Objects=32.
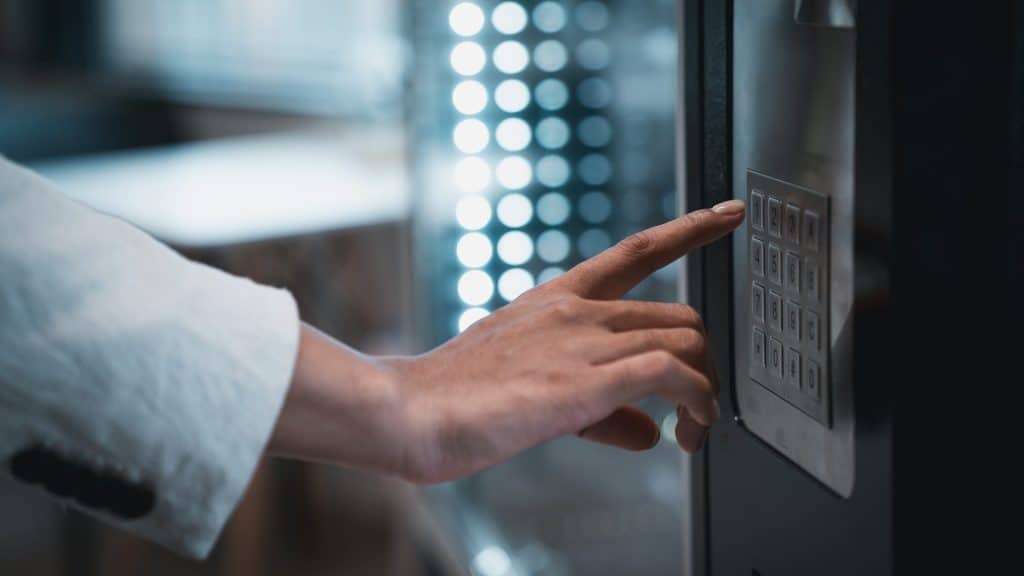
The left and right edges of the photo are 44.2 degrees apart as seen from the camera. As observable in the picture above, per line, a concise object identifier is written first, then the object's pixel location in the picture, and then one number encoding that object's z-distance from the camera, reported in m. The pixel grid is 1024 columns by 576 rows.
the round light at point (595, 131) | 1.75
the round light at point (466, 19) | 1.52
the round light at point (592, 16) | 1.71
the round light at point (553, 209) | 1.71
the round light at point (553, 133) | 1.69
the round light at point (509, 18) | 1.56
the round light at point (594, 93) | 1.74
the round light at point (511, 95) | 1.60
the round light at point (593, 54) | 1.73
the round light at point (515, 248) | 1.65
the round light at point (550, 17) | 1.63
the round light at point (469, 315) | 1.63
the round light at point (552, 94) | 1.67
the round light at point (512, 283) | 1.65
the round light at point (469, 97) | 1.56
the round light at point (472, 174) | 1.59
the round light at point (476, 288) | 1.63
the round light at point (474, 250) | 1.63
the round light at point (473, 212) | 1.62
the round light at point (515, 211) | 1.66
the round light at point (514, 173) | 1.64
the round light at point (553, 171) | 1.70
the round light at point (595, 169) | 1.77
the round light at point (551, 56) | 1.65
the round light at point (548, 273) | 1.71
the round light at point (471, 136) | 1.57
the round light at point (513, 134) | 1.62
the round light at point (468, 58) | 1.54
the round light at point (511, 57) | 1.58
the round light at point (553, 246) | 1.71
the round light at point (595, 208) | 1.77
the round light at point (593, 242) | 1.78
